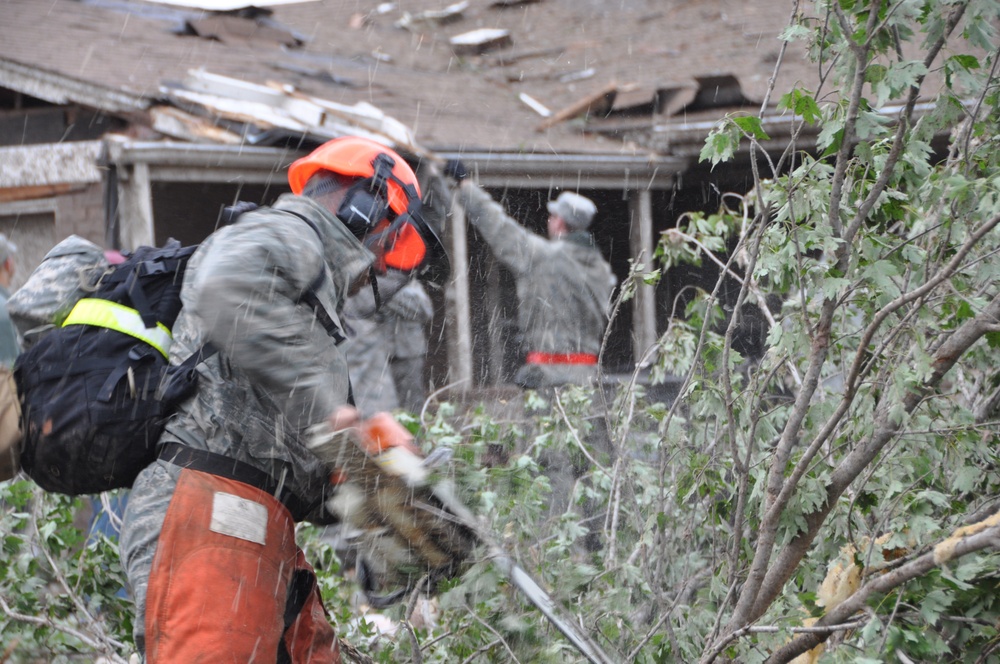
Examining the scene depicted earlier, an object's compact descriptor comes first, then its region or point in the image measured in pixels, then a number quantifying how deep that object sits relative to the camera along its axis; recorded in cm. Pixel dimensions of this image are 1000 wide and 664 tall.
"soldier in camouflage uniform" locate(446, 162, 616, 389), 1221
